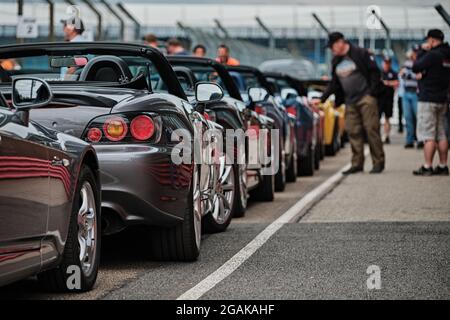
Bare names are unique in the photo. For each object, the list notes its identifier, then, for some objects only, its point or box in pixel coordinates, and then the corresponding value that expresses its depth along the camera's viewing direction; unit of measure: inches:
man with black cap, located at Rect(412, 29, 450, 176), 713.6
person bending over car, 740.0
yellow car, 949.2
